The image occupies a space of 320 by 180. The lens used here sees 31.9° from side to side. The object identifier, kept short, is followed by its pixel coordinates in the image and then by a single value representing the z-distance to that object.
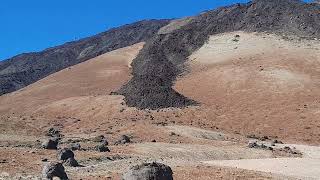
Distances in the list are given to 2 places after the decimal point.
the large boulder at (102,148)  36.06
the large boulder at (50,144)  36.19
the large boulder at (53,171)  23.25
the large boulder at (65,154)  29.61
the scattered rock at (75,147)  36.19
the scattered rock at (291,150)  46.16
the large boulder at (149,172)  20.91
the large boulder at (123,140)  43.39
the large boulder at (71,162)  28.62
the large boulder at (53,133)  48.03
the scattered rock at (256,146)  46.31
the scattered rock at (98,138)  43.85
